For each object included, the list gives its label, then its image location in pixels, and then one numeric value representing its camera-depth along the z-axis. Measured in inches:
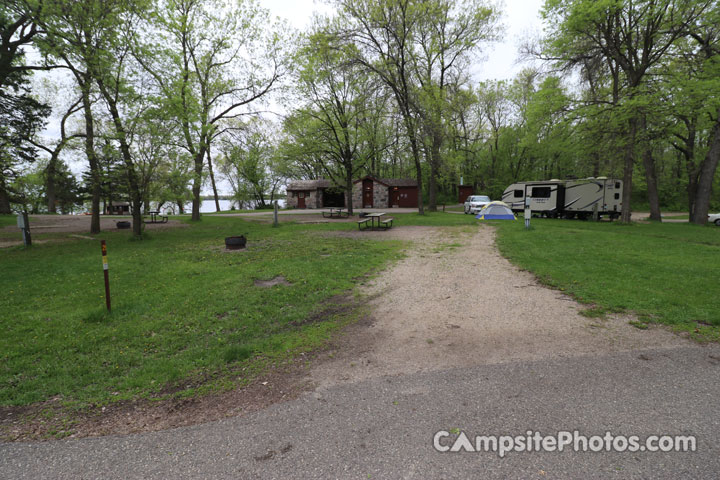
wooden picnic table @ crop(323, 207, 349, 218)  945.7
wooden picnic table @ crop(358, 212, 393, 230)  628.0
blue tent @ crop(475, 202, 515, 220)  800.3
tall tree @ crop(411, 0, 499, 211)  815.1
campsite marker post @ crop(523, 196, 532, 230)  573.0
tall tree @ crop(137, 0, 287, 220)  609.0
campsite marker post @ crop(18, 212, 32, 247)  432.5
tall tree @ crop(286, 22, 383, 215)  829.2
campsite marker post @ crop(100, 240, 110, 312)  207.6
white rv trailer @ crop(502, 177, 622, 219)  816.9
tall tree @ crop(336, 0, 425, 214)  791.1
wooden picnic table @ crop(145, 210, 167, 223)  839.3
